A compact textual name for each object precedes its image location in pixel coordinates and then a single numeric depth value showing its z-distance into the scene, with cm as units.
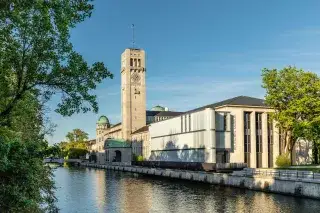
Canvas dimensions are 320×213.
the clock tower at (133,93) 14862
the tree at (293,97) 6619
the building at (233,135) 8138
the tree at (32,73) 1521
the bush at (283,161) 7069
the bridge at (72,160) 18606
